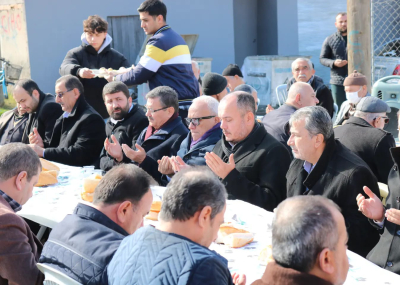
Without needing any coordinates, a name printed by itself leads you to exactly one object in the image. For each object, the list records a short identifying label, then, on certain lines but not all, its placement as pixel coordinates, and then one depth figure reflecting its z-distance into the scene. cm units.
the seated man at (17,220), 263
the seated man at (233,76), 794
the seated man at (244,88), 650
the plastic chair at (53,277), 236
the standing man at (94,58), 660
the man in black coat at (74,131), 557
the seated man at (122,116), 539
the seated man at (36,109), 616
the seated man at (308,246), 182
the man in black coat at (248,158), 384
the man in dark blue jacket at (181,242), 196
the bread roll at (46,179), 431
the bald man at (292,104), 523
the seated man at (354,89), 588
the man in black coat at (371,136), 417
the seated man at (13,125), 635
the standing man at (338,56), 807
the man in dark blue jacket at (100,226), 237
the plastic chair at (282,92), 840
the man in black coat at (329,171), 343
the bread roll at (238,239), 287
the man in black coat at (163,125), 500
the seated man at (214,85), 664
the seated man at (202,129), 461
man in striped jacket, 543
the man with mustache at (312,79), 672
